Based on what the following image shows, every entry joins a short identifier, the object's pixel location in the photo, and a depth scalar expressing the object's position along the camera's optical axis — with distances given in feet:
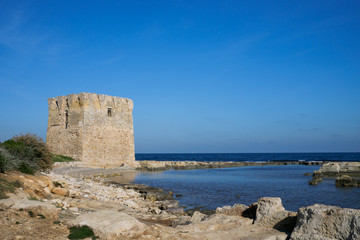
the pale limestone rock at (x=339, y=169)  84.94
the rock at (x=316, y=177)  66.03
